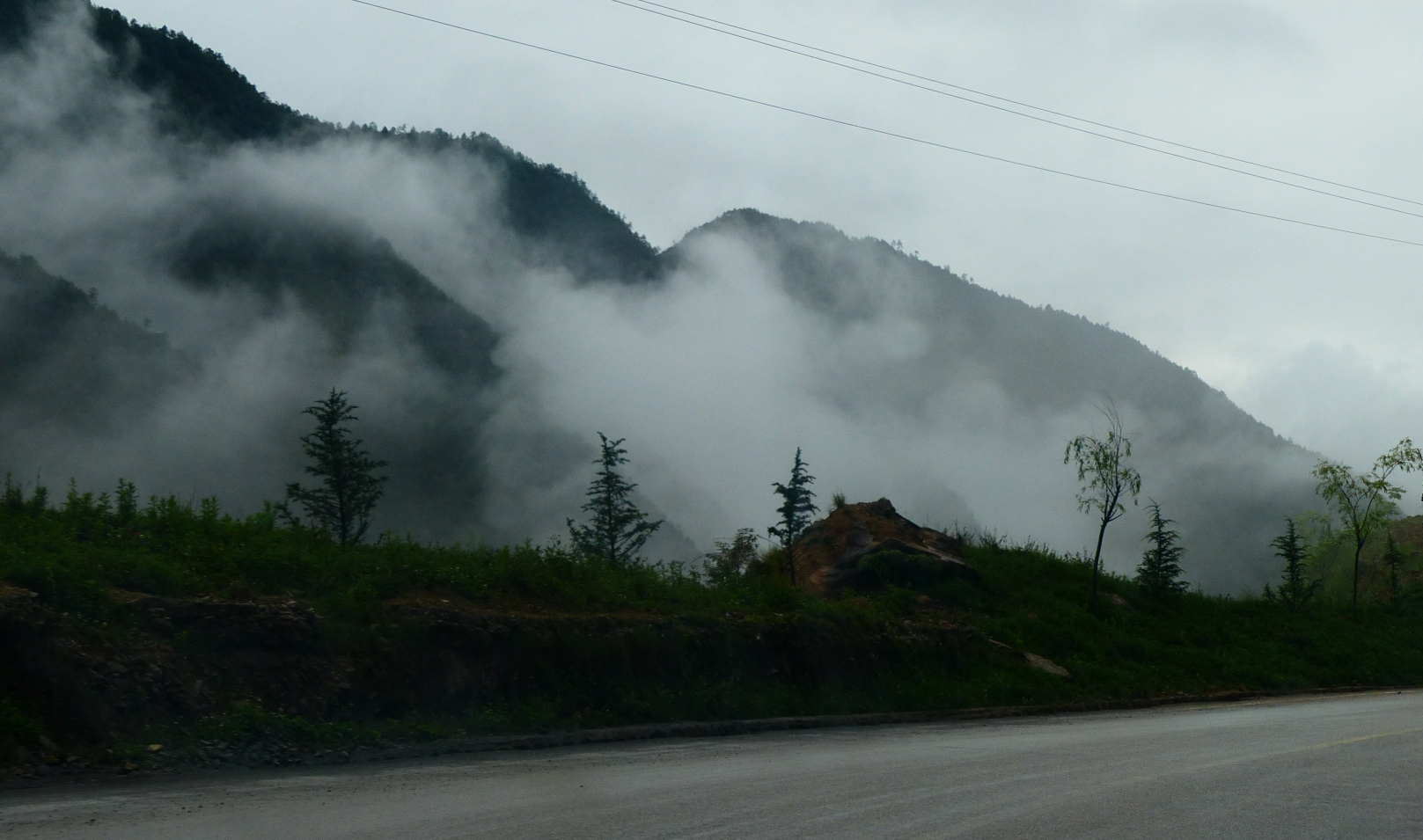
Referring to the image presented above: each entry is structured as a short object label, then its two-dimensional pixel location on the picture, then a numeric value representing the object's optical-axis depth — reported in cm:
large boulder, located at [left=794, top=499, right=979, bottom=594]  2658
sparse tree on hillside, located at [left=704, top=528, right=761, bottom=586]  2695
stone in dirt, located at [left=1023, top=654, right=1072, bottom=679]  2331
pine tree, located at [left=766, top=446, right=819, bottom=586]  3053
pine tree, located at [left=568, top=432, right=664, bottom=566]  3941
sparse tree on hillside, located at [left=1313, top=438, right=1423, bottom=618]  3866
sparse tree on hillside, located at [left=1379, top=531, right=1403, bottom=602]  4156
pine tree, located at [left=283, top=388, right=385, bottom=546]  4091
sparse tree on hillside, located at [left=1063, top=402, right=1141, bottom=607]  3048
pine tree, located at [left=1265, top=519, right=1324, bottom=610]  3738
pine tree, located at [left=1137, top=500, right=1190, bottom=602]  3272
